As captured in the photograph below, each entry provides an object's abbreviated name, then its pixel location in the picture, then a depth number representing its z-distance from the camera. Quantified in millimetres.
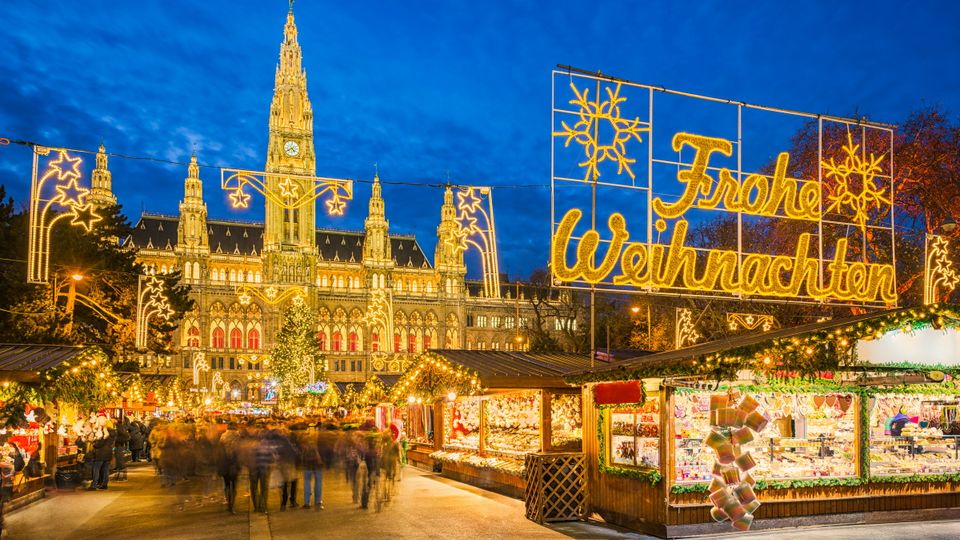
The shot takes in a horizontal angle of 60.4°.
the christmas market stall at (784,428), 11328
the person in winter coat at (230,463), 14438
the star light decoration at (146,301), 25147
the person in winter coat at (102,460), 18594
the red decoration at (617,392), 12102
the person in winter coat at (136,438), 27953
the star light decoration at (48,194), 14008
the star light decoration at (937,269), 18531
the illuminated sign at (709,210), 15188
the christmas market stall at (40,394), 14125
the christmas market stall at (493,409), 16109
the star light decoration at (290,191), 15734
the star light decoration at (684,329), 24245
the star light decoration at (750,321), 24997
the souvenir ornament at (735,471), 11062
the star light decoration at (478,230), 16234
